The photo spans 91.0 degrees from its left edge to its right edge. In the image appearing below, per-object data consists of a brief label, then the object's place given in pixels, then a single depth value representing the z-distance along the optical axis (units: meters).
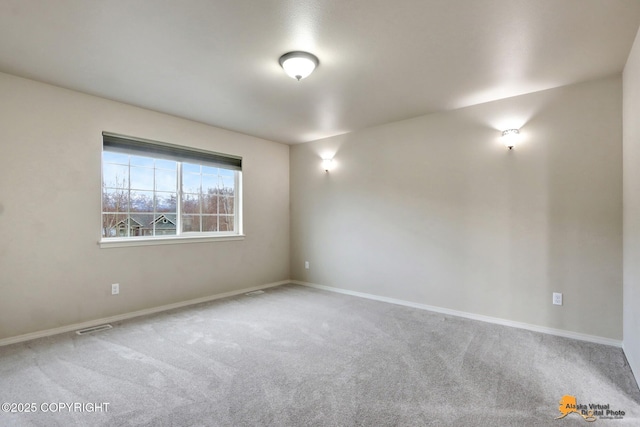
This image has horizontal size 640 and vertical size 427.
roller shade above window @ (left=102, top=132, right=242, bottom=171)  3.62
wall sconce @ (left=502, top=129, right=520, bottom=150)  3.34
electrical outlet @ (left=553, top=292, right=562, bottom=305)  3.14
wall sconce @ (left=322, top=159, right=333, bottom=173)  5.12
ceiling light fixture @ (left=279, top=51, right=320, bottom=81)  2.56
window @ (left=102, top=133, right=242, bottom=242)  3.71
